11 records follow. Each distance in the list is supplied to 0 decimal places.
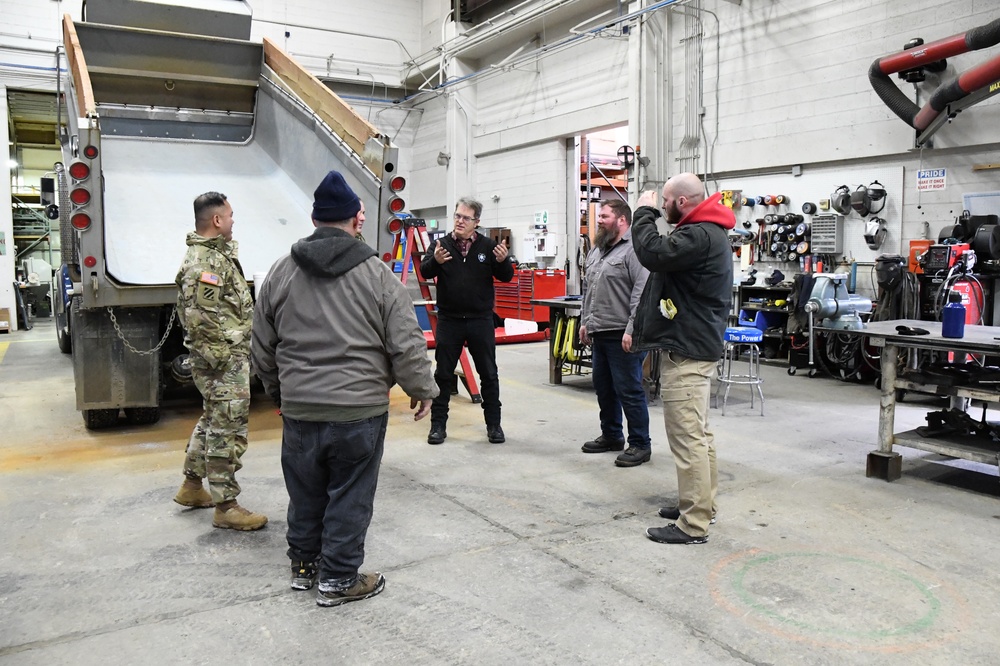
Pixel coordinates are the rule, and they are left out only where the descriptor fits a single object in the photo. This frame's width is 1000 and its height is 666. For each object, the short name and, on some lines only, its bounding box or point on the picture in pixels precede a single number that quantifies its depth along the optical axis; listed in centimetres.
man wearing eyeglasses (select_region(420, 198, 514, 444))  509
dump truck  482
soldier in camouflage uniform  347
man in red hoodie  337
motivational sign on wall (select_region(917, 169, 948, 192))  756
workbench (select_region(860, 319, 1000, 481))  406
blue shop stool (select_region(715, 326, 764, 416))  627
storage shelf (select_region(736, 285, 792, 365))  886
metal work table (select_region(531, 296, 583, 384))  747
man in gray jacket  264
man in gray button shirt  467
